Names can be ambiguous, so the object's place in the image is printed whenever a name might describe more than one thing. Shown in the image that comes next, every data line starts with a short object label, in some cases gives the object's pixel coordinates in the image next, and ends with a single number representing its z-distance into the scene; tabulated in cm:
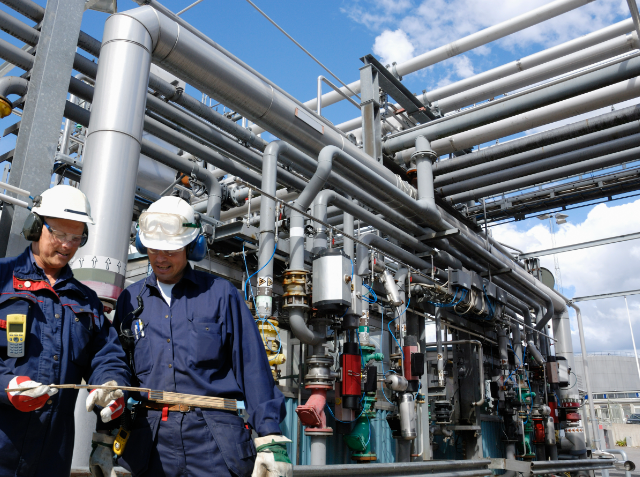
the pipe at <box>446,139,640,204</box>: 791
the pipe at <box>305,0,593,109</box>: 917
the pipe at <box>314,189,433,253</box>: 615
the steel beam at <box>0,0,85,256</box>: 323
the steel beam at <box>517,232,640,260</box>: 1379
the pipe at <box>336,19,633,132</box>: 958
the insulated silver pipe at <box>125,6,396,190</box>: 466
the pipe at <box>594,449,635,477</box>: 875
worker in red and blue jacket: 173
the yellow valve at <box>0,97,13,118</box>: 379
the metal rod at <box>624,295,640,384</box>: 2085
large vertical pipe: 326
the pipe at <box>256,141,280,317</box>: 477
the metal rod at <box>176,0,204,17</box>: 590
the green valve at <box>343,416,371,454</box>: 580
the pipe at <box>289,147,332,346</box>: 523
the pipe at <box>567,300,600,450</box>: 1402
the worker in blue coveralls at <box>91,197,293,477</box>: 194
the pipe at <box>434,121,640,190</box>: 731
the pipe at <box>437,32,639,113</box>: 869
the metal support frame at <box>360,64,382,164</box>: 755
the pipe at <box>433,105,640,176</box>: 689
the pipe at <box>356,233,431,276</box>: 638
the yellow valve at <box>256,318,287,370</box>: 464
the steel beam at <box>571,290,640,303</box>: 1536
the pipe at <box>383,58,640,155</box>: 647
